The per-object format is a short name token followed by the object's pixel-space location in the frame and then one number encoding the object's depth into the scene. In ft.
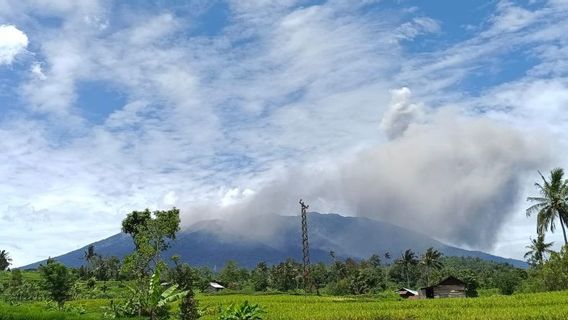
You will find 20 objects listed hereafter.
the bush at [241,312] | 100.07
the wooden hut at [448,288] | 243.60
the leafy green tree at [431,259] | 404.57
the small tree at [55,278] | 181.78
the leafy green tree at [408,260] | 426.92
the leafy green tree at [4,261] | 488.39
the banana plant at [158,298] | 107.34
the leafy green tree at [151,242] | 163.22
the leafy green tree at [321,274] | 456.04
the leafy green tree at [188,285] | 97.81
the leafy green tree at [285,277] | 403.34
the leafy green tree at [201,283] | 358.64
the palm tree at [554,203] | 211.20
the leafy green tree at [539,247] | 294.46
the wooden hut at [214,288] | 365.81
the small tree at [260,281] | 380.86
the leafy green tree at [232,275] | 449.06
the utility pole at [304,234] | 225.76
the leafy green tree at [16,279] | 295.99
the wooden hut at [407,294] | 290.15
